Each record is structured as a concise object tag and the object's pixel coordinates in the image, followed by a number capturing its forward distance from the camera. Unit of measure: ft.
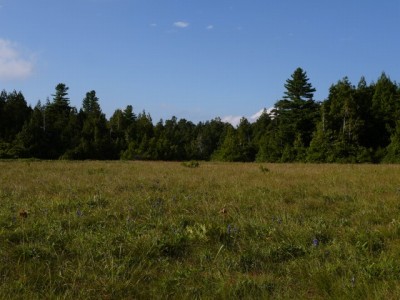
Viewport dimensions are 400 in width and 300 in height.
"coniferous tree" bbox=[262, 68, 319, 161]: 186.19
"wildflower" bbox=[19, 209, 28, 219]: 19.75
